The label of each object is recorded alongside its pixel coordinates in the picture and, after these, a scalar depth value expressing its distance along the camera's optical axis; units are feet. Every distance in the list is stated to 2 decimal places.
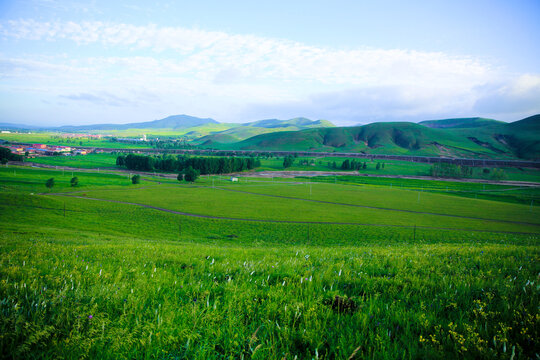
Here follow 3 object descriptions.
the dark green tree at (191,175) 463.71
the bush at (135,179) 411.31
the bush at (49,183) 313.53
